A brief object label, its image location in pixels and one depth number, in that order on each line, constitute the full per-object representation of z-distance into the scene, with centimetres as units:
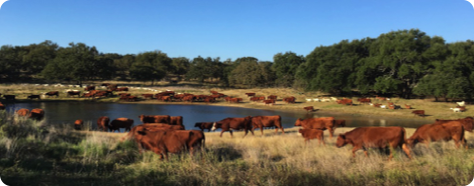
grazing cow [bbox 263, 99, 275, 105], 4056
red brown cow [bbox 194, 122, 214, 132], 1938
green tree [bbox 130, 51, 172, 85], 6862
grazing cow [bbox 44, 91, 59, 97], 4181
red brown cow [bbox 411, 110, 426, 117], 3052
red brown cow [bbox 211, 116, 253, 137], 1700
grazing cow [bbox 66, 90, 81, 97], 4331
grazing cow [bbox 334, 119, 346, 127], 1777
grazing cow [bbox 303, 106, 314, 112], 3506
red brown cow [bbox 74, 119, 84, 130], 1819
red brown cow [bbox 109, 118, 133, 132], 1894
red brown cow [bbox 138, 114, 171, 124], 1934
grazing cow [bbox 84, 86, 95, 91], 4900
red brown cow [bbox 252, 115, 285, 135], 1842
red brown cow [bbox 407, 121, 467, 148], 995
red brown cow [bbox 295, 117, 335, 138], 1666
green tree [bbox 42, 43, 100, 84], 5588
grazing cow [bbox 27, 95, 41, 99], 3962
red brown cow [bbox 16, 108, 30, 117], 1959
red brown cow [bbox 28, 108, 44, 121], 2000
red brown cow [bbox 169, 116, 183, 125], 1950
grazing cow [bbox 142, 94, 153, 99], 4449
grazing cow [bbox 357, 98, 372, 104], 3834
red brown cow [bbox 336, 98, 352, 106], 3747
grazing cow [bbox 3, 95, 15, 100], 3725
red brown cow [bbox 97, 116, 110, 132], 1862
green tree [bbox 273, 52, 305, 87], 6779
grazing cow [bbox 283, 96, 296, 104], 4162
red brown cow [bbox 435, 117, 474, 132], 1527
